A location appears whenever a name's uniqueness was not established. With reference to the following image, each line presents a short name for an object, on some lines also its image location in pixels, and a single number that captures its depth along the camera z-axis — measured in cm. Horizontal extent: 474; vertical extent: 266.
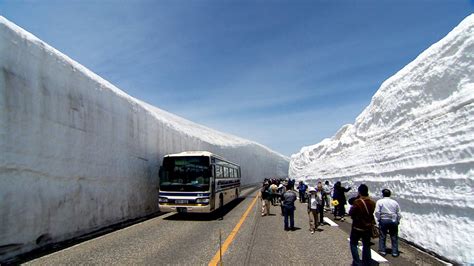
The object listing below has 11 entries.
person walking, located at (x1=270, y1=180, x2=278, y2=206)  1603
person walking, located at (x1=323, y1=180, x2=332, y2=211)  1736
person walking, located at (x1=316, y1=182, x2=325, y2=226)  1121
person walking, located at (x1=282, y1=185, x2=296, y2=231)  1099
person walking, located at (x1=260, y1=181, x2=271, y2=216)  1531
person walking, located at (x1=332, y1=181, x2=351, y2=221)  1348
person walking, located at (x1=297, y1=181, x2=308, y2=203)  2261
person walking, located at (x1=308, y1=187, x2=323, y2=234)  1071
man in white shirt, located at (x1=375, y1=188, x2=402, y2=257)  742
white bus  1372
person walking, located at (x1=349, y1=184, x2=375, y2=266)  599
